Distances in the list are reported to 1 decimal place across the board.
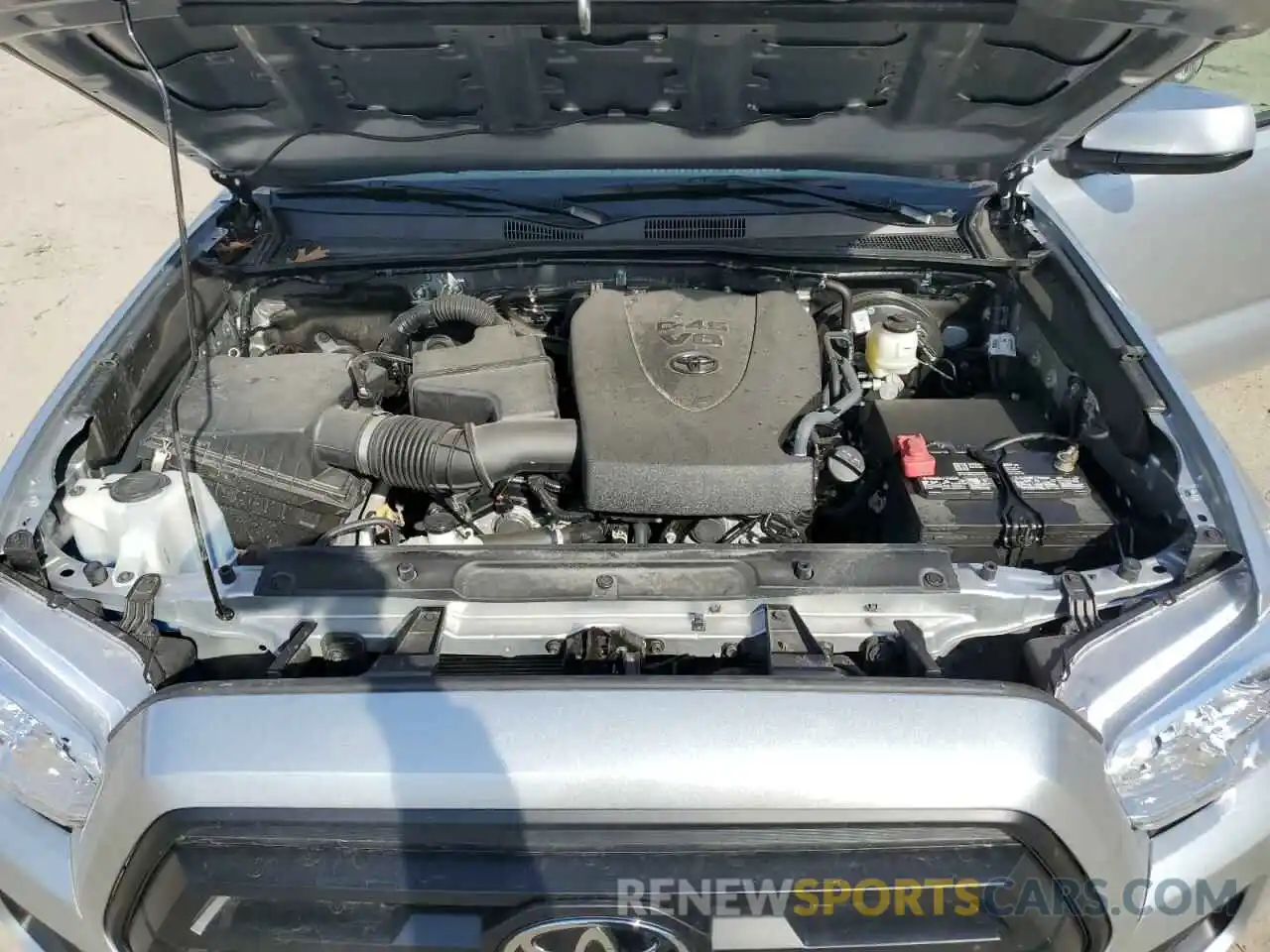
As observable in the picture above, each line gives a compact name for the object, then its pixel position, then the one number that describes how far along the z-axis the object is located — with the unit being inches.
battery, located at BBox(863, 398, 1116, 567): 68.1
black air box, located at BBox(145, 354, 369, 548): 72.3
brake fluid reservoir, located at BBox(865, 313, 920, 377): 86.0
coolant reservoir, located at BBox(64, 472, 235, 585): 64.2
